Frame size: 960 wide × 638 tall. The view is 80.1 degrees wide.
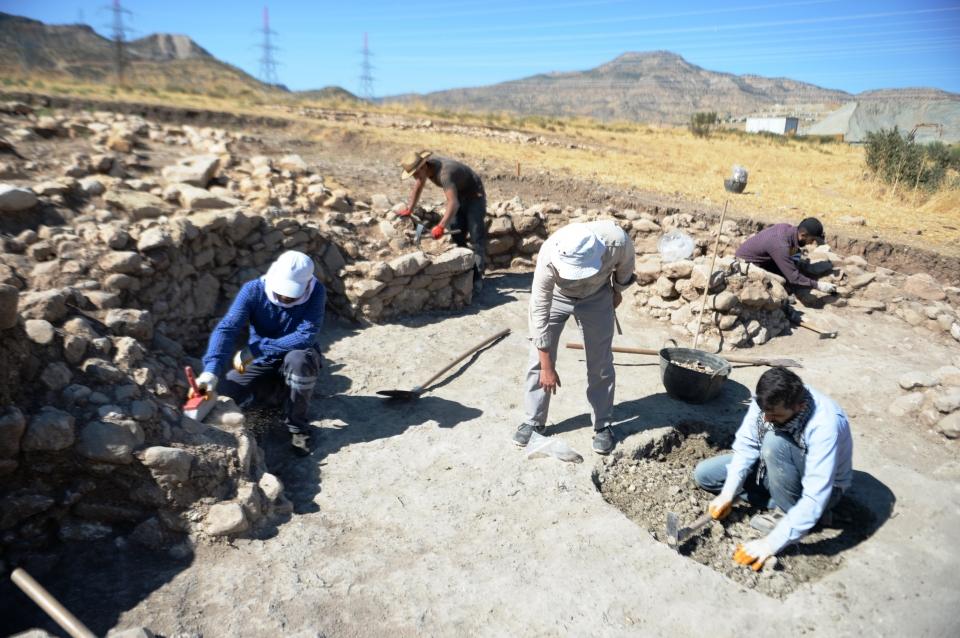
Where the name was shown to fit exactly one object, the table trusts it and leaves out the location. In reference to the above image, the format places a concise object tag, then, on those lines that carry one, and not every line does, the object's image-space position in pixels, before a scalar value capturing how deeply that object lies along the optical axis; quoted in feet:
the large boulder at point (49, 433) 9.14
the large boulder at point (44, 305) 10.80
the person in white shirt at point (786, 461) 9.52
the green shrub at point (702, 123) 98.73
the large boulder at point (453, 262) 20.93
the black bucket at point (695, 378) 15.20
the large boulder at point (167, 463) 9.75
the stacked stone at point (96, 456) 9.19
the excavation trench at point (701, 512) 10.43
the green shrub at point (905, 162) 43.16
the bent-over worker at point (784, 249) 21.35
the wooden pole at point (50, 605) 7.11
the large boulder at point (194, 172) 20.72
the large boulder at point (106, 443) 9.50
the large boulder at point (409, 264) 20.08
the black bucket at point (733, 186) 34.67
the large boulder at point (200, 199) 18.49
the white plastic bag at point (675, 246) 22.76
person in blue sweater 12.16
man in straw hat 21.67
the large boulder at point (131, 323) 12.46
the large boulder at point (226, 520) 9.73
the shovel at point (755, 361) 18.25
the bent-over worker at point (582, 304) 11.27
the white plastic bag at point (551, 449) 12.85
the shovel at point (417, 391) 15.03
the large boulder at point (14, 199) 14.33
